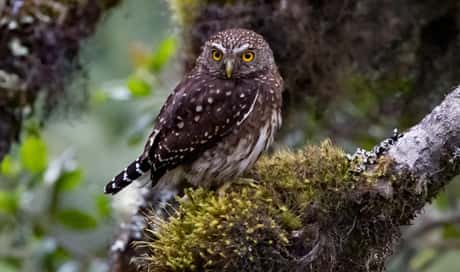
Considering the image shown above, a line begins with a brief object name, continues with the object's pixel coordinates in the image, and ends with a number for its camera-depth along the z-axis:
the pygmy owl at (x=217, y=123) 6.28
